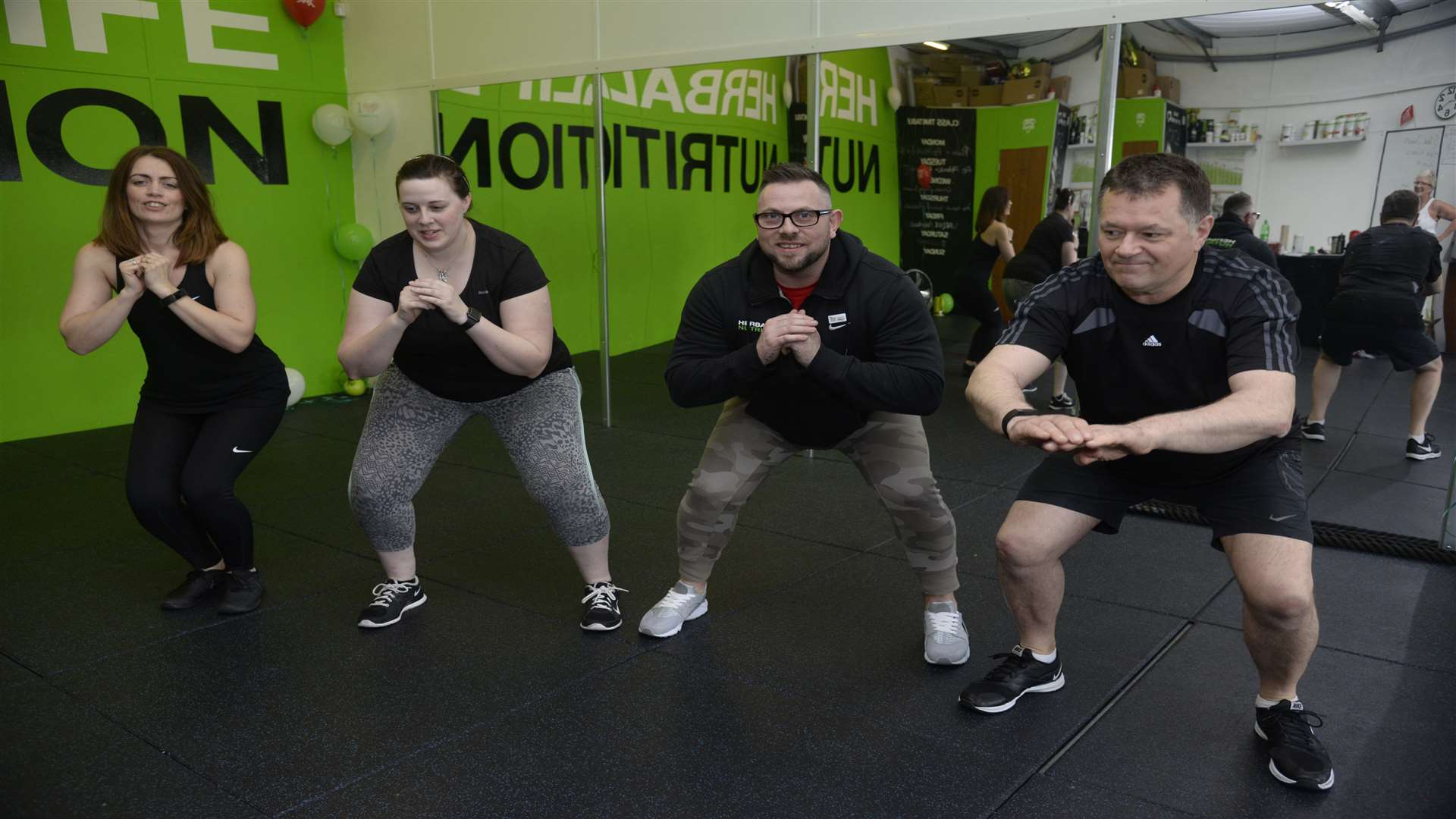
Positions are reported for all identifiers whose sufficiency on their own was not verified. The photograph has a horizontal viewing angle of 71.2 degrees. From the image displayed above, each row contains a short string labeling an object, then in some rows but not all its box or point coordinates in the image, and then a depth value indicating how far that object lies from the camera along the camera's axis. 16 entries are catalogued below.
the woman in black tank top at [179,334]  2.78
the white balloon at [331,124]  5.91
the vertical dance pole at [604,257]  5.27
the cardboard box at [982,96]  4.39
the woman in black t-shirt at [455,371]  2.57
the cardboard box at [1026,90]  4.23
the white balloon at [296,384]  5.58
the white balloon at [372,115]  5.91
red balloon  5.80
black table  4.00
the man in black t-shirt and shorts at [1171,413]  2.01
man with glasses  2.42
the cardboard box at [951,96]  4.48
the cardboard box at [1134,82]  3.92
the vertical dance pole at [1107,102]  3.94
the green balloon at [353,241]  6.13
